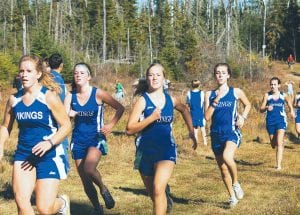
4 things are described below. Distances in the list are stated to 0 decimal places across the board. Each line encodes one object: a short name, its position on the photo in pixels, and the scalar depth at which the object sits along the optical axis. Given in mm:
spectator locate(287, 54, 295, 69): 64688
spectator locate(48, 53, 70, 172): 8070
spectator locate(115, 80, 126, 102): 27162
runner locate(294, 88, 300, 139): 14884
